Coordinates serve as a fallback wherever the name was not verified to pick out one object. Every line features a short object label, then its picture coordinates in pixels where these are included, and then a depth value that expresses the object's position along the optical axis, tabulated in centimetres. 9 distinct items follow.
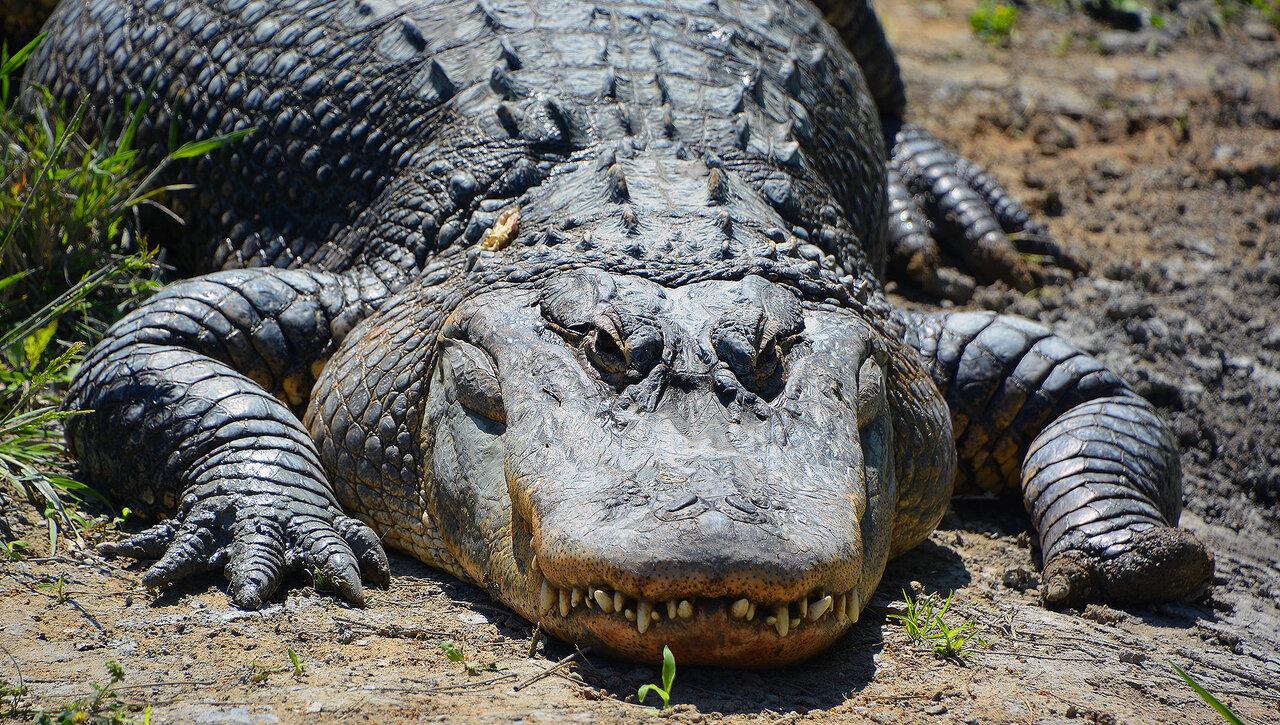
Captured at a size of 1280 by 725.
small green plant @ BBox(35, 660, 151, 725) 436
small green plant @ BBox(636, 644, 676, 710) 478
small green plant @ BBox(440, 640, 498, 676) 510
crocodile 510
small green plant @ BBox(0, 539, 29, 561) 589
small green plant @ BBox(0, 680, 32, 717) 444
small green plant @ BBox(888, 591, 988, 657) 568
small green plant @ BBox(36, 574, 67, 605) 555
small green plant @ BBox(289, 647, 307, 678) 491
